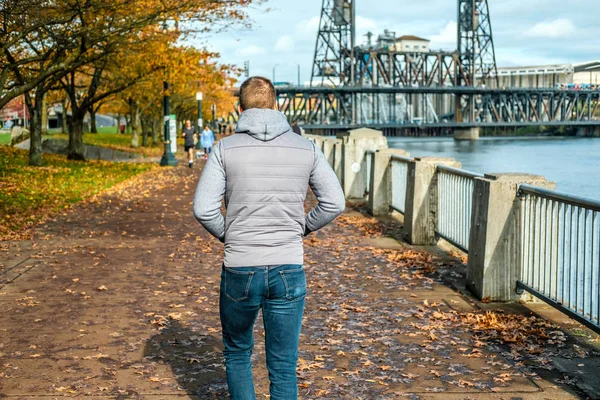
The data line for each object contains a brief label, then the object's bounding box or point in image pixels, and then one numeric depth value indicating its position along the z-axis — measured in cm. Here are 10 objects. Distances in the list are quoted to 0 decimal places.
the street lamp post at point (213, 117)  8497
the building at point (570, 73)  18996
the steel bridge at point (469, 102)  13362
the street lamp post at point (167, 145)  3603
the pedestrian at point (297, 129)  2330
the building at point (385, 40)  19708
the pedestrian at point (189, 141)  3638
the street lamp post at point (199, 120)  4635
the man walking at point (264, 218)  428
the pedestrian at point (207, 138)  3956
